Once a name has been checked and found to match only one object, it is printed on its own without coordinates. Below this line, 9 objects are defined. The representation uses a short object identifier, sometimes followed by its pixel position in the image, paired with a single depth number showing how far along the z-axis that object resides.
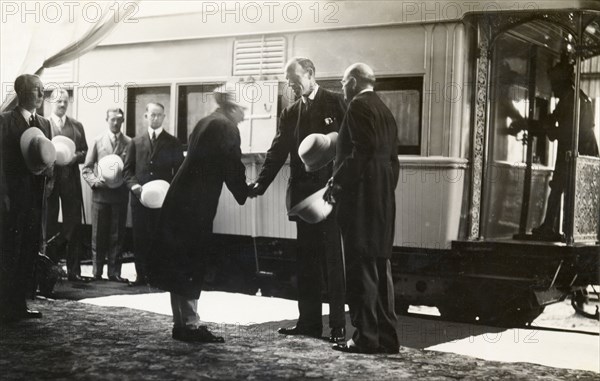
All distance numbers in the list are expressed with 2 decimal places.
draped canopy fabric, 5.43
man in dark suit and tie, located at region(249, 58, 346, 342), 4.60
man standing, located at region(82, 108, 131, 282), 5.43
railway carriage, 4.66
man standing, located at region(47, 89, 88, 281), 5.55
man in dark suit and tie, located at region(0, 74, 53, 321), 5.45
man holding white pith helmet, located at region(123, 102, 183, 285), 5.16
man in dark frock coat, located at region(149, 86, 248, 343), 4.85
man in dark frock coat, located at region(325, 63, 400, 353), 4.42
